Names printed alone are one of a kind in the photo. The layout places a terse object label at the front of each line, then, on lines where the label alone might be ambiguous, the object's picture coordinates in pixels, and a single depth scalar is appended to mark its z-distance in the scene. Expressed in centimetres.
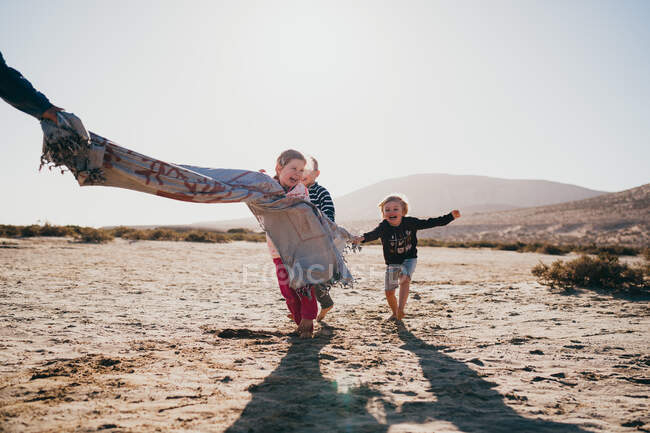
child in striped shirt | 449
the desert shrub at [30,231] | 1530
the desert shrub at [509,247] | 2250
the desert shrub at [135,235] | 1844
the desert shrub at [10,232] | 1470
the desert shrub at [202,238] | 1997
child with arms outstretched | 505
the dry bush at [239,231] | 3173
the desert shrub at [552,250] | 1936
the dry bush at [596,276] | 694
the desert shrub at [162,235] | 1944
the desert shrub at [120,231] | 1968
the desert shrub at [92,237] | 1530
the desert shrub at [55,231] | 1617
